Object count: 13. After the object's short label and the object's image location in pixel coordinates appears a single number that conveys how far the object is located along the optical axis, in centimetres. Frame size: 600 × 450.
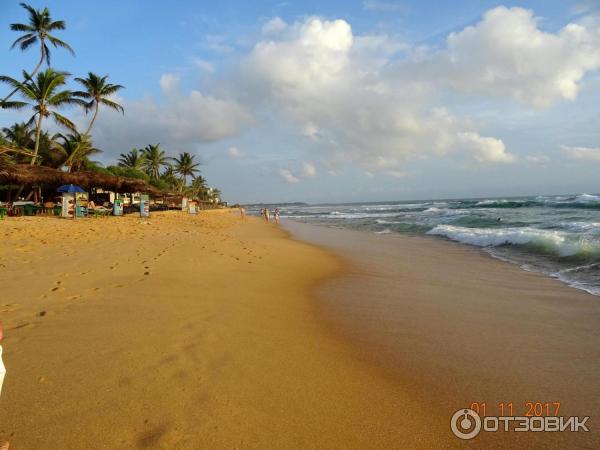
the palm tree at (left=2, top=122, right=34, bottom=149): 2828
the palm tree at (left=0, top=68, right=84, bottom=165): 2044
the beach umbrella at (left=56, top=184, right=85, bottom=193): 1884
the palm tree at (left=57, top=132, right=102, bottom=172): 2589
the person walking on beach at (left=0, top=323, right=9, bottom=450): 148
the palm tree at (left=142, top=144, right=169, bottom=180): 4794
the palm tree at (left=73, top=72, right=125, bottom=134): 2580
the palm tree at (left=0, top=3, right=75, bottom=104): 2209
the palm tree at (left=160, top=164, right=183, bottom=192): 5466
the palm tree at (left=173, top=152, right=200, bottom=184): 5494
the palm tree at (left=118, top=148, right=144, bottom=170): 4484
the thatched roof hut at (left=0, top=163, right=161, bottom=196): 1694
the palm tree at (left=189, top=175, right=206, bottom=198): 6438
